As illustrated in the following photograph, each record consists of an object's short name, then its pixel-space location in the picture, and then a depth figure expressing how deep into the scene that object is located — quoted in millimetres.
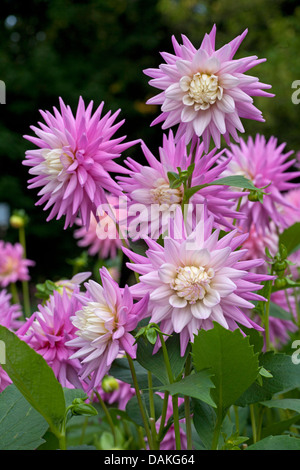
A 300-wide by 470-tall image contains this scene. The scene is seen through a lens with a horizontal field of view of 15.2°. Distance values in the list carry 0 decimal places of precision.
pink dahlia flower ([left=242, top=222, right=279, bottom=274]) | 1761
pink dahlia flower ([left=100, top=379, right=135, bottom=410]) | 1622
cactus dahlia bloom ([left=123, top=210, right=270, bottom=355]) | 1105
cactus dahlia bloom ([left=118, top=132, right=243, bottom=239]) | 1219
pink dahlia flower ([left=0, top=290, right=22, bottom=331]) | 1292
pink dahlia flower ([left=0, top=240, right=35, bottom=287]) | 2961
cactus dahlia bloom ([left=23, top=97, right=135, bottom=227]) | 1212
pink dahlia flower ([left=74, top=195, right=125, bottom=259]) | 2584
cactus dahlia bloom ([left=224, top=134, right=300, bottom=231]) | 1532
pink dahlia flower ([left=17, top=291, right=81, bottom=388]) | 1254
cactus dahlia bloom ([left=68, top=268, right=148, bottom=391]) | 1137
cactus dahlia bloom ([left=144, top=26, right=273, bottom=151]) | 1156
